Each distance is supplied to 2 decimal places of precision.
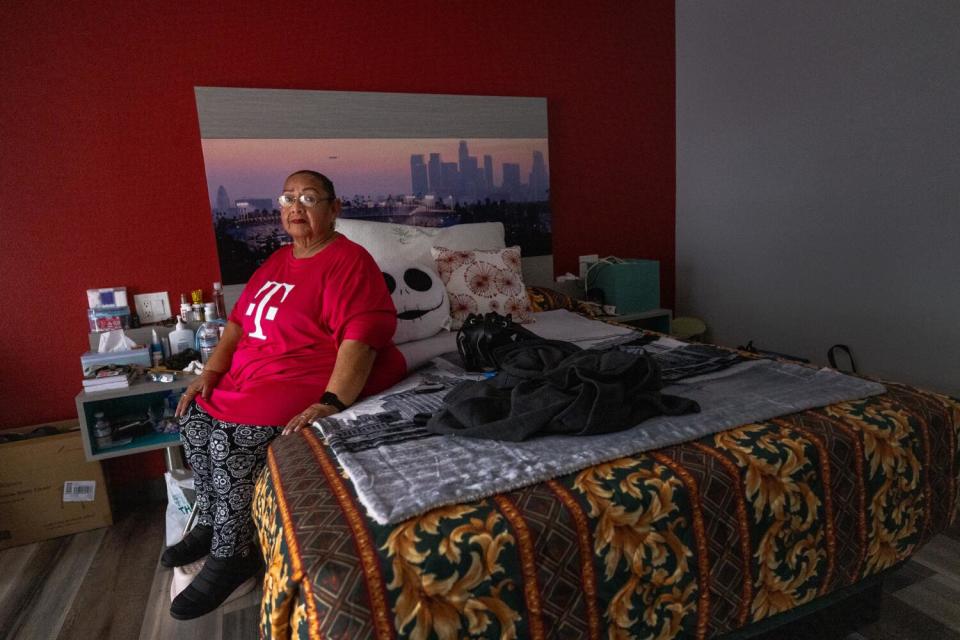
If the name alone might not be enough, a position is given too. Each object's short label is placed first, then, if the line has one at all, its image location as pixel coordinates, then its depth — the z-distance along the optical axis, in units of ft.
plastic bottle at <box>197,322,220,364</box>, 7.94
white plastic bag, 6.69
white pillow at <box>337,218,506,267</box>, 8.52
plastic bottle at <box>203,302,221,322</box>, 8.48
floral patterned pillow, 8.44
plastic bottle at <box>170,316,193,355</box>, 8.17
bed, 3.11
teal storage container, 10.69
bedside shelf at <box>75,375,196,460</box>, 7.16
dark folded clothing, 4.29
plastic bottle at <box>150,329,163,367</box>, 8.04
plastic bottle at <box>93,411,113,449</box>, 7.49
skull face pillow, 7.70
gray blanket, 3.59
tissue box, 7.47
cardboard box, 7.47
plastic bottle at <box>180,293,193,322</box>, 8.39
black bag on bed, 6.40
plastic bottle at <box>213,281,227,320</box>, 8.79
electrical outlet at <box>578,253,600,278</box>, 11.57
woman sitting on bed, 5.54
